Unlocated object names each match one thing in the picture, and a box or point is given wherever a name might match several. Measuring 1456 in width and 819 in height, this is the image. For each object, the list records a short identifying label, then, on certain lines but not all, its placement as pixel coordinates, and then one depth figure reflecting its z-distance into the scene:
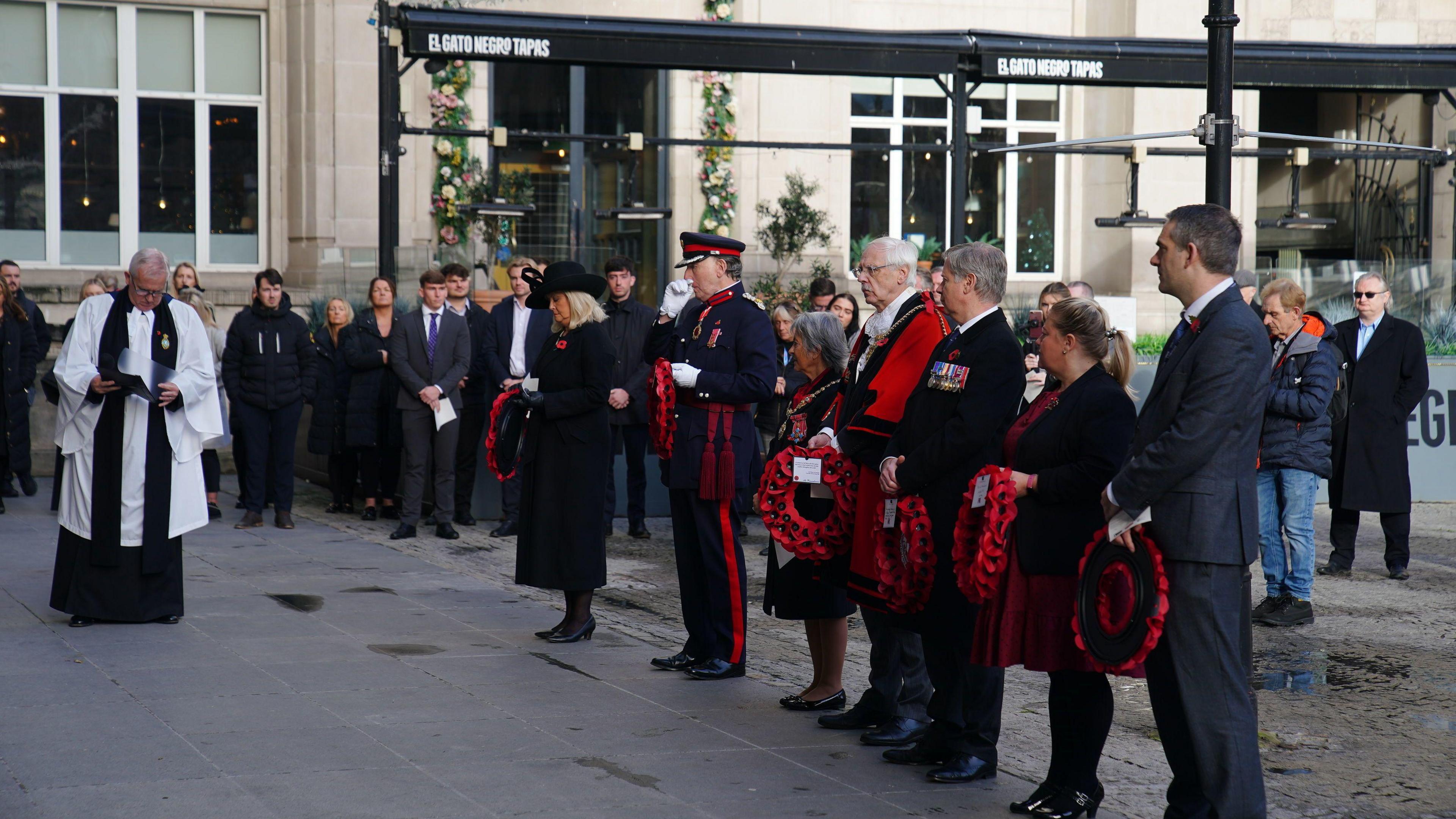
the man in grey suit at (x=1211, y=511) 4.22
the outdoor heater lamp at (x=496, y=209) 13.26
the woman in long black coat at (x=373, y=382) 11.66
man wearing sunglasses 9.76
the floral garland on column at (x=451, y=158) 18.38
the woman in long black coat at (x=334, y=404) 12.02
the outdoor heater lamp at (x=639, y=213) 13.93
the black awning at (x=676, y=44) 11.76
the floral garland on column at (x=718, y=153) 19.31
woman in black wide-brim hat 7.28
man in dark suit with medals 5.04
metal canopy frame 11.84
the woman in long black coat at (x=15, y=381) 12.46
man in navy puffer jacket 8.26
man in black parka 11.49
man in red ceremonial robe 5.41
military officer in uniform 6.70
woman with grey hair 6.02
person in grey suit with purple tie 11.24
